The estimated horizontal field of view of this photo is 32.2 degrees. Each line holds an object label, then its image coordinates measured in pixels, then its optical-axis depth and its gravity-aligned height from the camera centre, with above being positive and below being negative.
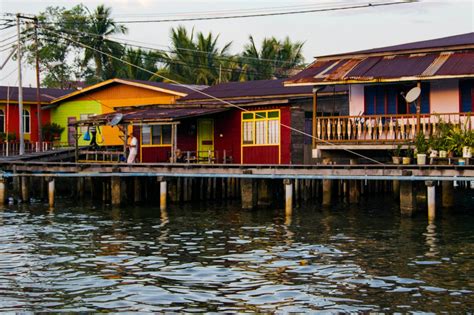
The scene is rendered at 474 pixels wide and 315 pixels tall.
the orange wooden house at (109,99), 46.47 +4.00
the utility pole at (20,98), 42.56 +3.75
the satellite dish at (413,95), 29.11 +2.48
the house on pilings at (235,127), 34.84 +1.77
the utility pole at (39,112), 47.31 +3.26
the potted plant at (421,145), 28.22 +0.66
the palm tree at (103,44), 68.69 +10.36
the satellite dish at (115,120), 35.72 +2.04
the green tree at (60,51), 72.44 +10.76
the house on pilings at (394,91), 29.38 +2.83
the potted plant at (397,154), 28.94 +0.35
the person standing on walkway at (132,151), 35.59 +0.67
